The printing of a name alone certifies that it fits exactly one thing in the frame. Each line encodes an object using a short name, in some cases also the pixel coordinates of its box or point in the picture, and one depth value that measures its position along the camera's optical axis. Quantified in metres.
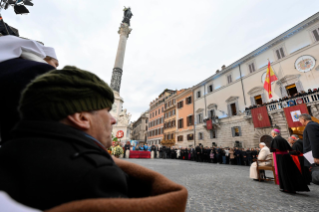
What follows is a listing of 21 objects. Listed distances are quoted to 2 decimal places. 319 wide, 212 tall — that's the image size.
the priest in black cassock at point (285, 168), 4.18
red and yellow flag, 14.27
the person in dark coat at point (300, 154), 5.00
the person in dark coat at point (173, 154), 21.27
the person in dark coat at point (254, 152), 13.03
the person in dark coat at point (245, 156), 13.64
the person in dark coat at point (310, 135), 3.12
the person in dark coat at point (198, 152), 17.17
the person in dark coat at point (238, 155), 14.09
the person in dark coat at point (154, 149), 20.50
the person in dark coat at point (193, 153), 18.55
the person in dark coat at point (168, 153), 21.59
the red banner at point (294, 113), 11.83
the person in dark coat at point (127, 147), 16.42
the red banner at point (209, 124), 19.98
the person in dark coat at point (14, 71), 0.77
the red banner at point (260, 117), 14.33
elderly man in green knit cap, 0.45
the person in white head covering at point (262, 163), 5.89
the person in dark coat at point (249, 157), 13.33
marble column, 18.03
